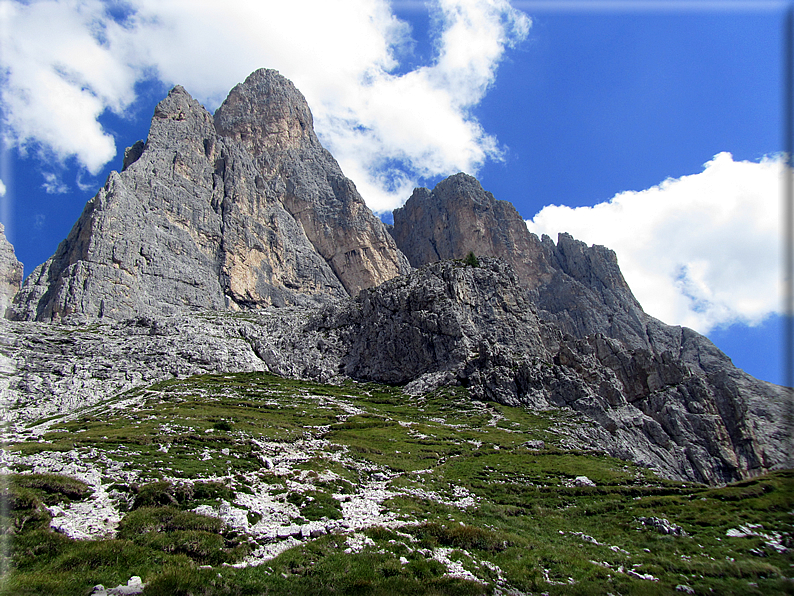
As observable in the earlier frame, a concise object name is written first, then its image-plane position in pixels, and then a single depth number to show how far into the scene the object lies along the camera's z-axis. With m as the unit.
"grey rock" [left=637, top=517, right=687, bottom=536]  23.88
